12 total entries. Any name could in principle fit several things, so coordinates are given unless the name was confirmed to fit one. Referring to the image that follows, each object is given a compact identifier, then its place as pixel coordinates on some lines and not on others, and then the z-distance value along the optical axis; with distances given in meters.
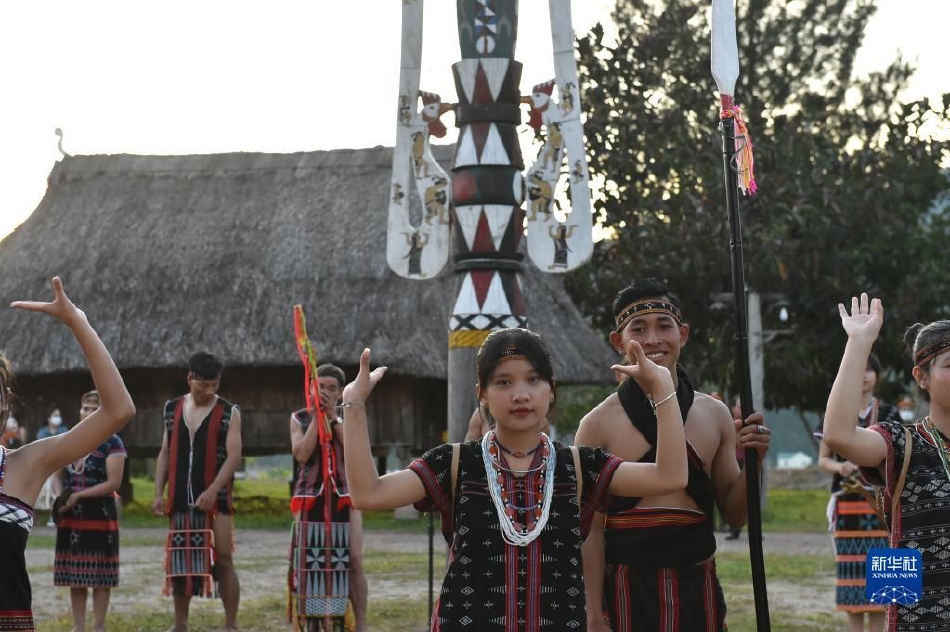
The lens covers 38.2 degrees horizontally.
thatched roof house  19.73
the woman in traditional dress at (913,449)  3.71
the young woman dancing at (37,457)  3.55
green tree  21.47
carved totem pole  7.71
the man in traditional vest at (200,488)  8.68
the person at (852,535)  7.95
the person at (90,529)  8.89
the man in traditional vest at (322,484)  8.15
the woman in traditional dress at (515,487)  3.59
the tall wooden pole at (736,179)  4.33
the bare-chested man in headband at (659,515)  4.34
